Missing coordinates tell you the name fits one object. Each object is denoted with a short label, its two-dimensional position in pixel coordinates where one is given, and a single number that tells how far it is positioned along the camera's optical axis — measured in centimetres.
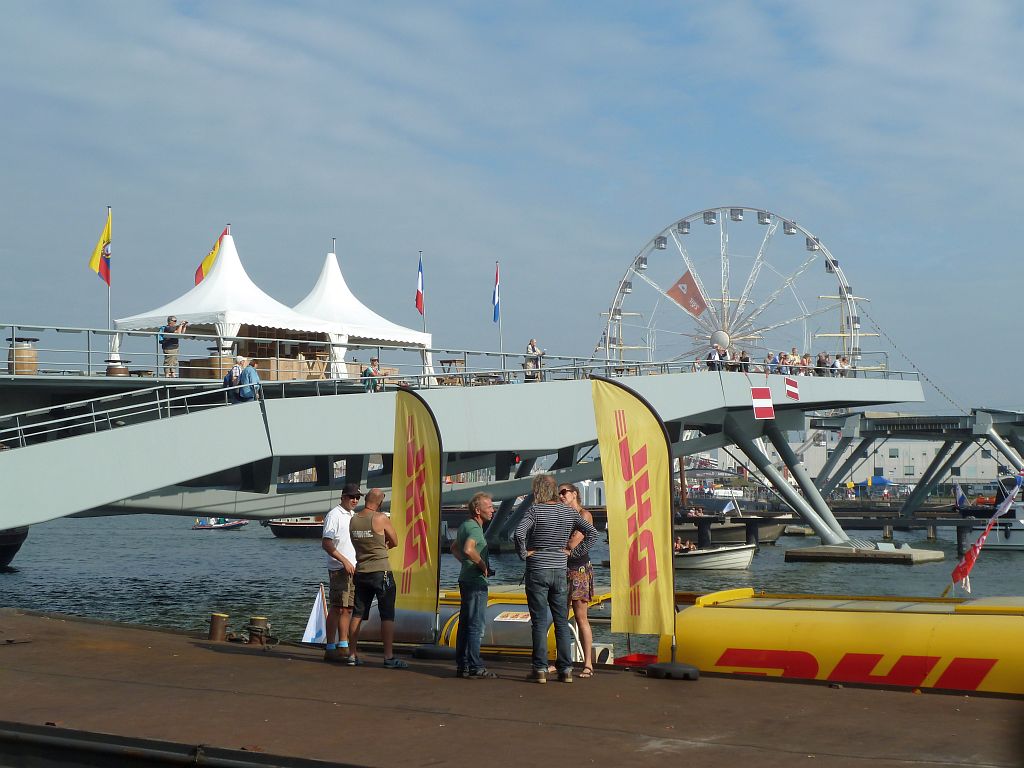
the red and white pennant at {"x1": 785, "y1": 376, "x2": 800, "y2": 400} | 4206
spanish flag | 3953
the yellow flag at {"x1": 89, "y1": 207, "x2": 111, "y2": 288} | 3472
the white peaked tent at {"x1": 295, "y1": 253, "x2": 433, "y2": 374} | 3594
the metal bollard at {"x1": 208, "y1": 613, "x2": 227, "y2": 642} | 1362
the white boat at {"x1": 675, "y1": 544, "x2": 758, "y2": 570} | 4612
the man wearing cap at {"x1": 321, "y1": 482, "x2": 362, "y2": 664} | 1178
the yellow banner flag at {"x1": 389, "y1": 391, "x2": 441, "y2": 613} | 1311
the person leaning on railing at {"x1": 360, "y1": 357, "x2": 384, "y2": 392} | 2900
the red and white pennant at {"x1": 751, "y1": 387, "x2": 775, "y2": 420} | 4016
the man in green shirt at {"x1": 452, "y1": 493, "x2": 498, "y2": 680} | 1077
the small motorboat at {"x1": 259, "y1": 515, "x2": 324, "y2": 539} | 7815
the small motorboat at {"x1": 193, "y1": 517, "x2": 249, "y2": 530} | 9994
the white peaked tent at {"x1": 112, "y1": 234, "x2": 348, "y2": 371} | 3212
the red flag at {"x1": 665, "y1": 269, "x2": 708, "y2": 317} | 5719
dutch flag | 4547
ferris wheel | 5644
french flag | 4284
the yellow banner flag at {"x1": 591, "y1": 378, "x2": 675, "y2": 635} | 1115
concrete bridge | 2367
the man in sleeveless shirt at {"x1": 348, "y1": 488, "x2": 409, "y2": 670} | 1172
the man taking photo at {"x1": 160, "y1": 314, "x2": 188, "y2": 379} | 2961
